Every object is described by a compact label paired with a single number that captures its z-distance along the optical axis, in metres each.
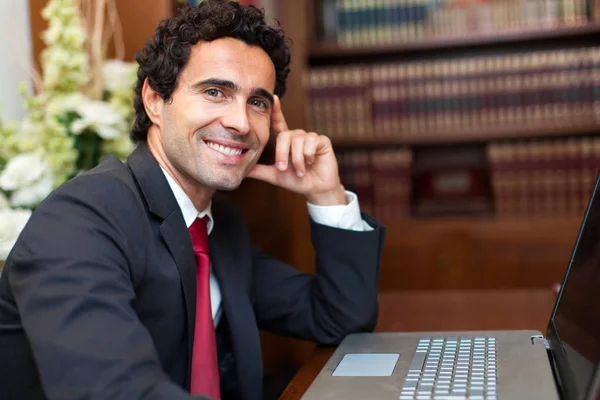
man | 1.47
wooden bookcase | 3.19
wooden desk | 1.87
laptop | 1.45
